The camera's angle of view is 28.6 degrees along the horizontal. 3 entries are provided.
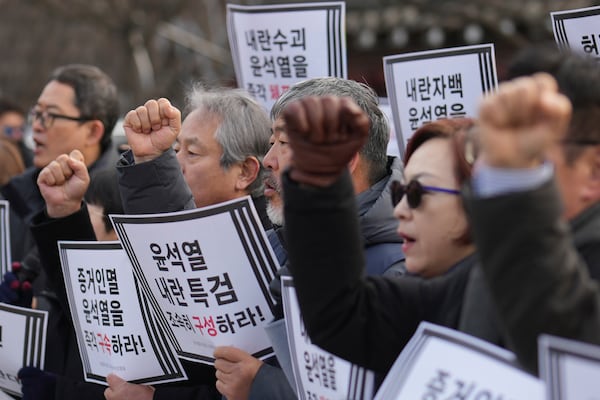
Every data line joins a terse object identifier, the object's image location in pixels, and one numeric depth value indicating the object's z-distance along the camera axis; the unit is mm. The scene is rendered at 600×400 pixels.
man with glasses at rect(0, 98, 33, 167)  7938
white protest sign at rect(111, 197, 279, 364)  3471
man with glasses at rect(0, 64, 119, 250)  5973
